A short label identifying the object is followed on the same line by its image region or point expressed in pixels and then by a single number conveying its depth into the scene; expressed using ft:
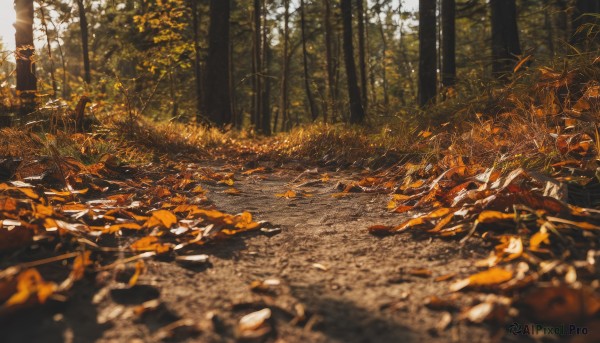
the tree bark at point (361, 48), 47.21
